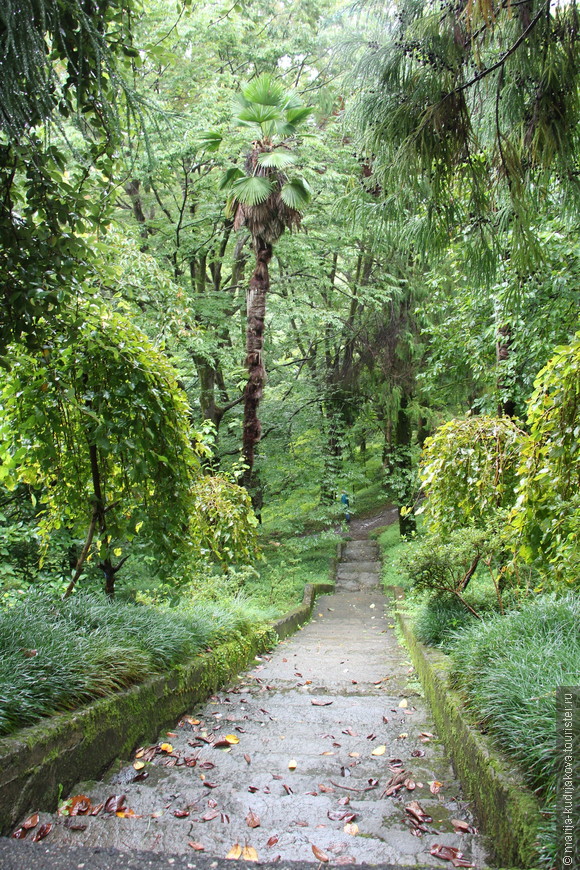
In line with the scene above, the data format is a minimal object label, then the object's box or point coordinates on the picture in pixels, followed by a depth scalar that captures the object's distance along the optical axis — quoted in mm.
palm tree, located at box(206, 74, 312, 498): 10172
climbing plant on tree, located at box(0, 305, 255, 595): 3869
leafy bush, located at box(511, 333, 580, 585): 2820
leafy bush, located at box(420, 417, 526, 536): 5316
